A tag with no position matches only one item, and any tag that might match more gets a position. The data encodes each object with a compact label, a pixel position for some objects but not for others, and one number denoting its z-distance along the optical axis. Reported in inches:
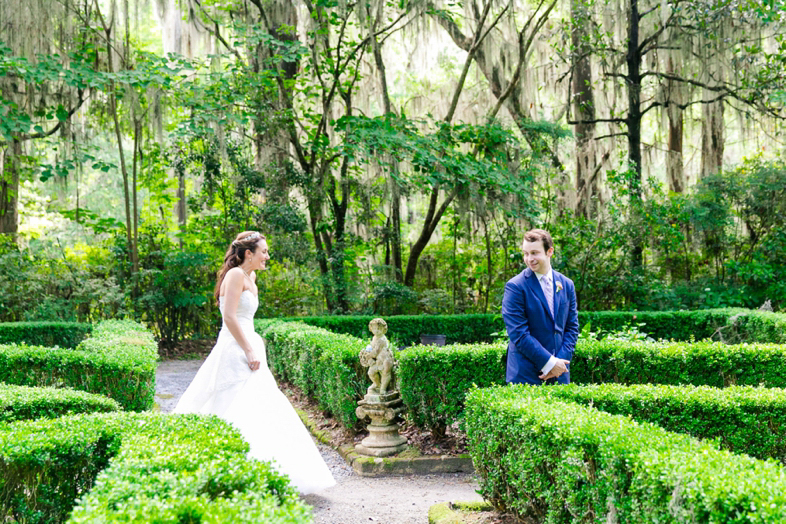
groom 162.1
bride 176.1
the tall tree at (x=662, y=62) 524.7
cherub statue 214.7
